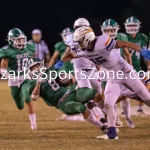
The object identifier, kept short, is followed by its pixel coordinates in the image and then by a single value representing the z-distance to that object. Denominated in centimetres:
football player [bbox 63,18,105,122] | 1259
